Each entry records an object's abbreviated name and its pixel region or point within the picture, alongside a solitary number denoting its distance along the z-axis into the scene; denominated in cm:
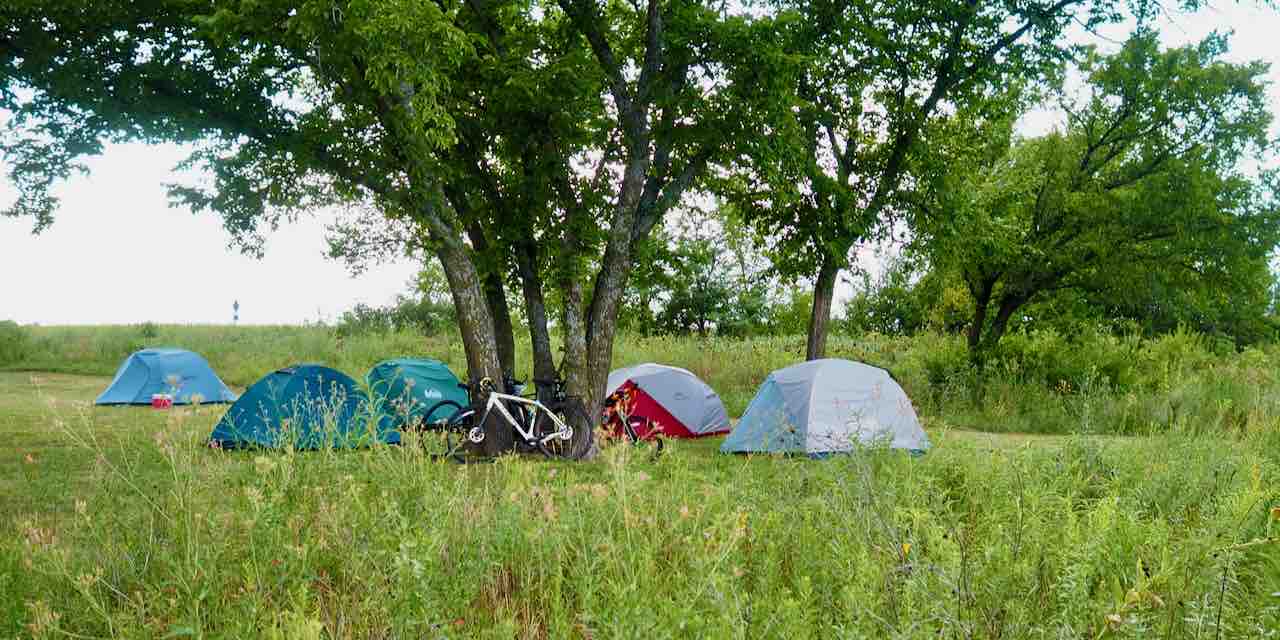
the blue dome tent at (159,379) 1831
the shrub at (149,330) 3183
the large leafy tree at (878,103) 1555
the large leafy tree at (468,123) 1080
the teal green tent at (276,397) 1227
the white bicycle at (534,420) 1103
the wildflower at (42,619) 337
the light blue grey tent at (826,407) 1205
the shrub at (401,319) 3316
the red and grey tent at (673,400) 1508
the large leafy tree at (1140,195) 1766
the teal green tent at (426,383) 1417
